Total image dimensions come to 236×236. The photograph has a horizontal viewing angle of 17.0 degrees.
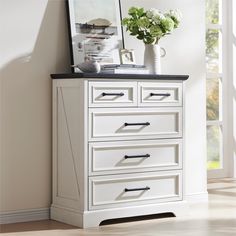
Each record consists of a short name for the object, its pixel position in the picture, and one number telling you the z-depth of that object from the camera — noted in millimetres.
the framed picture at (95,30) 5254
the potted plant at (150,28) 5337
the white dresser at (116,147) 4893
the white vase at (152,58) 5425
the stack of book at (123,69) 5145
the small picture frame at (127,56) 5425
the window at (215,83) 7432
